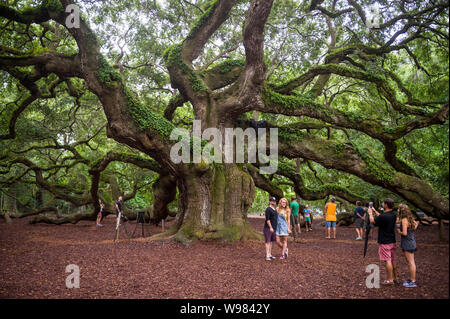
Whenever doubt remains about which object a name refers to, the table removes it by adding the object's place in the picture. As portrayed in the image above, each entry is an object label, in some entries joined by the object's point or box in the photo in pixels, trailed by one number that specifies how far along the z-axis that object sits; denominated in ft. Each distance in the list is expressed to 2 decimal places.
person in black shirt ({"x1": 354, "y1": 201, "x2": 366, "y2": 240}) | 38.09
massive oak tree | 28.19
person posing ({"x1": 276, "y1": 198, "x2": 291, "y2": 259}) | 24.13
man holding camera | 14.21
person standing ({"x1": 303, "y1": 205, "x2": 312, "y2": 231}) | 55.42
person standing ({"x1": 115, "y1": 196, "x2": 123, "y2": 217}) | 39.96
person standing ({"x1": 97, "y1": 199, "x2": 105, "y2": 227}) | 54.19
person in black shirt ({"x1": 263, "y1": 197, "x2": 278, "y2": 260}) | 23.48
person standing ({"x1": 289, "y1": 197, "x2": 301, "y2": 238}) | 42.57
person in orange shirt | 41.52
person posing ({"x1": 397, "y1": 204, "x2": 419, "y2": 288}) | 13.42
